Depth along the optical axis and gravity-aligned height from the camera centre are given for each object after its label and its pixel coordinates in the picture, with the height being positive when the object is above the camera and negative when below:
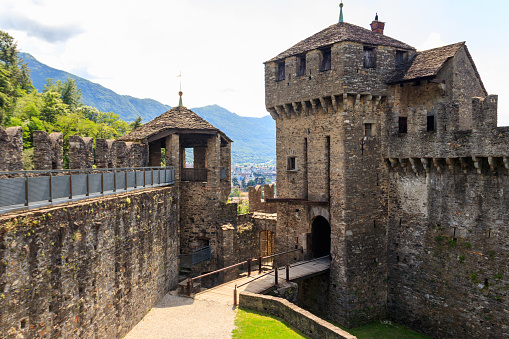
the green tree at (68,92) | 48.81 +9.85
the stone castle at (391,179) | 15.66 -0.60
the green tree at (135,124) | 48.94 +5.39
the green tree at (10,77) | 31.03 +9.92
